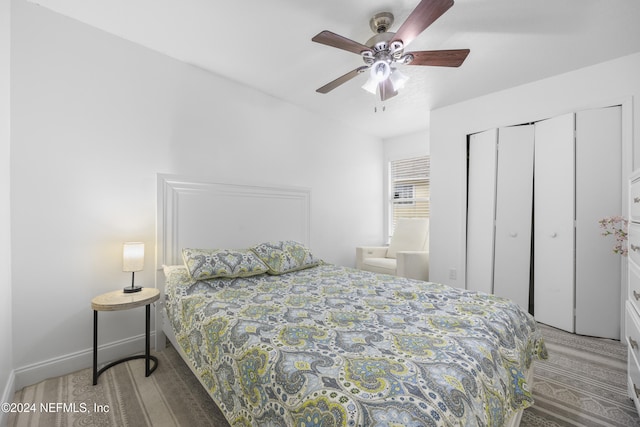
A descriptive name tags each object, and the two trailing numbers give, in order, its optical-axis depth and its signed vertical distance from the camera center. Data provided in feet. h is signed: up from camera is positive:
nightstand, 5.83 -2.08
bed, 2.68 -1.77
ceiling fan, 5.14 +3.39
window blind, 14.35 +1.31
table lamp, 6.60 -1.21
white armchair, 11.23 -1.87
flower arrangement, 7.39 -0.40
